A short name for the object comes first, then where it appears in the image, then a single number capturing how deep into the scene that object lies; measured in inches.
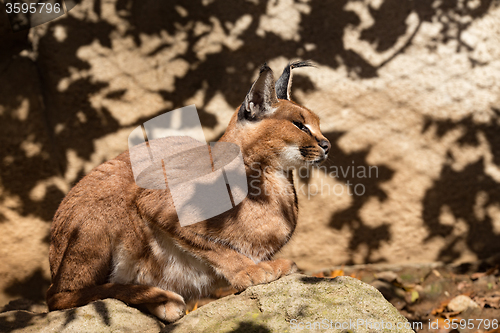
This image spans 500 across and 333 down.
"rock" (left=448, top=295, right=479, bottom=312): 205.0
